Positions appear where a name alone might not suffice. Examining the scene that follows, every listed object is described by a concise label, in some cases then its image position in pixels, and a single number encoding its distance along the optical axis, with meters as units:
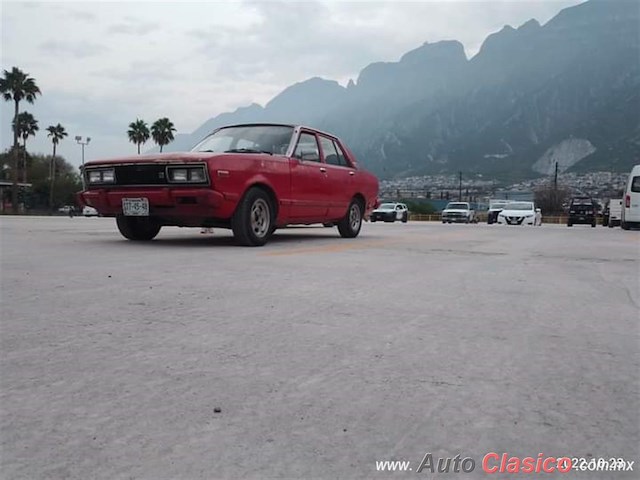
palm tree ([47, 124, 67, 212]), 75.25
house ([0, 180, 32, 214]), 62.11
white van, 19.36
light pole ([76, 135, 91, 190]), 74.69
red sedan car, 6.96
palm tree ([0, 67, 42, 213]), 53.00
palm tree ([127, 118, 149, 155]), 64.12
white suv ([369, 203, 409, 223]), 36.00
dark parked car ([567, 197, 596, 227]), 32.41
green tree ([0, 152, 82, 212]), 75.31
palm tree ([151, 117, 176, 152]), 63.38
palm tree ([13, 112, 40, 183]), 60.97
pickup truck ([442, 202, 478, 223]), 36.62
